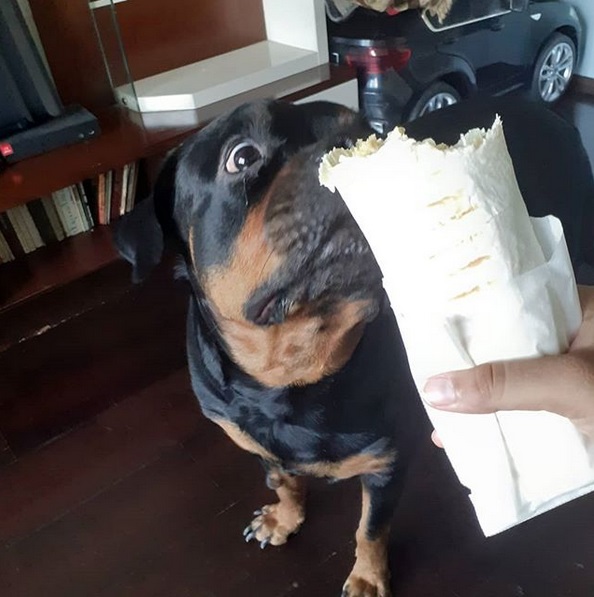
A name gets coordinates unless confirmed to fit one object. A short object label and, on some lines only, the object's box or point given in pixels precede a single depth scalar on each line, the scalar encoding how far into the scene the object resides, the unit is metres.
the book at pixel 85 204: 1.67
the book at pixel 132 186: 1.71
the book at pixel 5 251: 1.65
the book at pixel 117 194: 1.70
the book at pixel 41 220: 1.66
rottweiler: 0.84
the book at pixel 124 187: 1.69
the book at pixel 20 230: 1.62
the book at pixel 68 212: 1.66
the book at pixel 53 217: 1.66
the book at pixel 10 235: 1.62
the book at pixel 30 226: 1.64
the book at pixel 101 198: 1.68
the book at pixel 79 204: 1.66
